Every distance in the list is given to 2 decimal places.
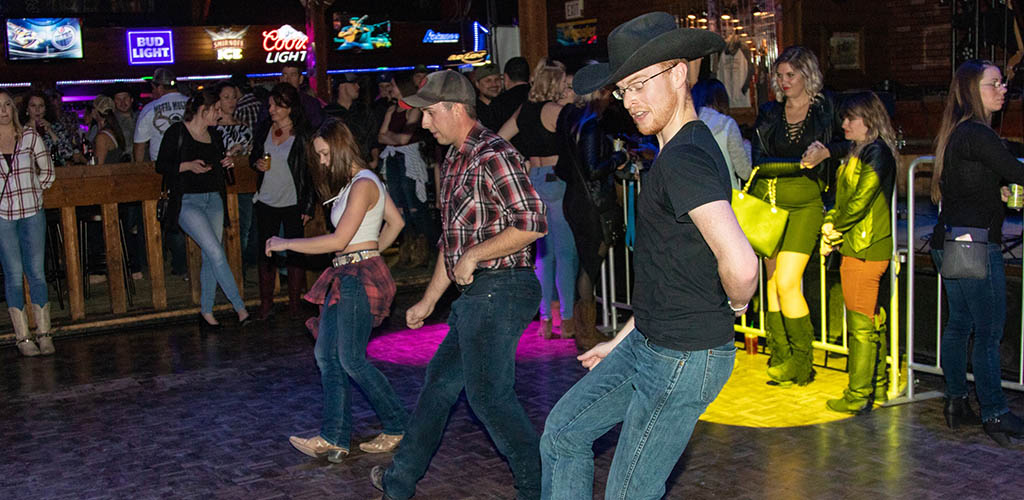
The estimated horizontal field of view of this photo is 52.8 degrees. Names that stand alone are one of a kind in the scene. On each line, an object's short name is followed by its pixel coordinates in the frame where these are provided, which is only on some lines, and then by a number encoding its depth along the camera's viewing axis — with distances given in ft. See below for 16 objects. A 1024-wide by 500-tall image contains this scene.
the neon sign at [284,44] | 70.90
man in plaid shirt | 13.44
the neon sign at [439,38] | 74.90
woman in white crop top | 16.16
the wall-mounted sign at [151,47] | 66.95
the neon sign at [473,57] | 43.73
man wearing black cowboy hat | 9.27
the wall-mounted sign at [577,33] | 59.98
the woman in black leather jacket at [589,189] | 22.45
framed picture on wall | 53.16
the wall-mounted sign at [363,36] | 69.36
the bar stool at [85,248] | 31.34
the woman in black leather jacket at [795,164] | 19.65
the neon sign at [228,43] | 69.41
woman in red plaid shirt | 25.34
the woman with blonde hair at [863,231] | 18.22
